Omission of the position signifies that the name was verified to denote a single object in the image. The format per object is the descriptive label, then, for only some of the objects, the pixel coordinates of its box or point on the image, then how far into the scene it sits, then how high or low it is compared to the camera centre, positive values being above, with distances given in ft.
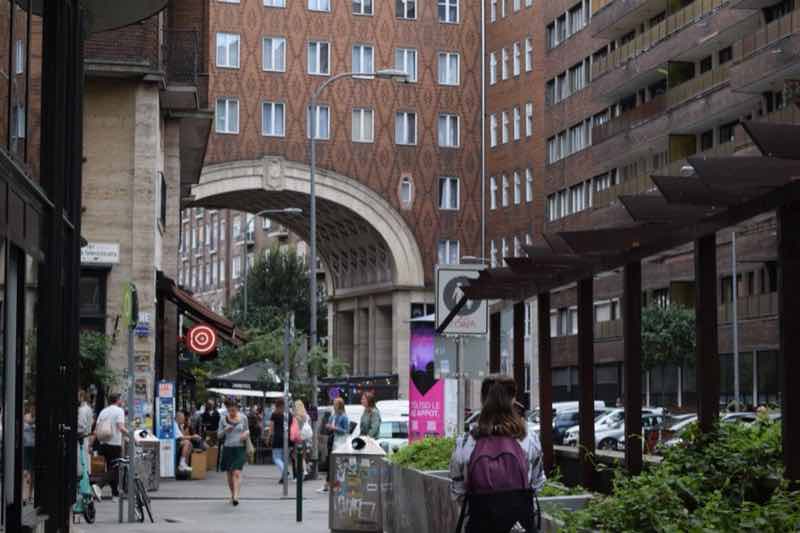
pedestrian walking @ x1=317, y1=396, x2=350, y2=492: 115.44 -1.35
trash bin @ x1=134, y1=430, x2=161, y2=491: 101.50 -2.83
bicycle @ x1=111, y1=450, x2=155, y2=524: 75.66 -3.39
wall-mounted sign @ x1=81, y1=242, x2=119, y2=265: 116.78 +9.75
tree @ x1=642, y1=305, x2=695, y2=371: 207.10 +7.71
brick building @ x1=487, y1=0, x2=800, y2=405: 194.90 +34.19
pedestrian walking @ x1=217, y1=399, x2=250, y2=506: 92.53 -2.08
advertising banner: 83.92 +0.48
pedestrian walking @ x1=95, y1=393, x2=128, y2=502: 88.28 -1.20
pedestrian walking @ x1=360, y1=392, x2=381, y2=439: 103.96 -0.83
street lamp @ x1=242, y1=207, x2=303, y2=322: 260.74 +28.09
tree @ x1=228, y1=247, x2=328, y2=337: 367.45 +24.06
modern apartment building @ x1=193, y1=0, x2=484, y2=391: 260.83 +40.62
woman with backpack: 34.50 -1.29
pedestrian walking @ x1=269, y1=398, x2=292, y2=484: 124.57 -2.10
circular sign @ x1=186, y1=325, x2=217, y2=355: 138.31 +4.99
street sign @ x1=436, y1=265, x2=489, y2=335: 63.21 +3.49
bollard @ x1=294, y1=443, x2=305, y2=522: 76.49 -2.97
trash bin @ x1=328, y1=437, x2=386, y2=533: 67.92 -3.19
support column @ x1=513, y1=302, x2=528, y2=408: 57.47 +1.95
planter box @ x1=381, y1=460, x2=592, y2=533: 49.39 -2.98
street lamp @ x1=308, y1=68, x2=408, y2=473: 166.22 +17.26
